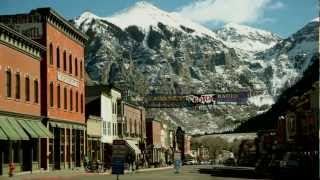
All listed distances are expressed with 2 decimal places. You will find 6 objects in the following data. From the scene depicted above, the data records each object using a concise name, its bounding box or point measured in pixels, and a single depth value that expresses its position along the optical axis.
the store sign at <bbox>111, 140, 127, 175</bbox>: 37.38
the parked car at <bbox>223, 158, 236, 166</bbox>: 146.02
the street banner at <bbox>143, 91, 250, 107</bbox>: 104.12
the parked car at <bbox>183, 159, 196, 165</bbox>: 163.65
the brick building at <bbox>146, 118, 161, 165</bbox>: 131.25
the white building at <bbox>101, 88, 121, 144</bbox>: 88.06
